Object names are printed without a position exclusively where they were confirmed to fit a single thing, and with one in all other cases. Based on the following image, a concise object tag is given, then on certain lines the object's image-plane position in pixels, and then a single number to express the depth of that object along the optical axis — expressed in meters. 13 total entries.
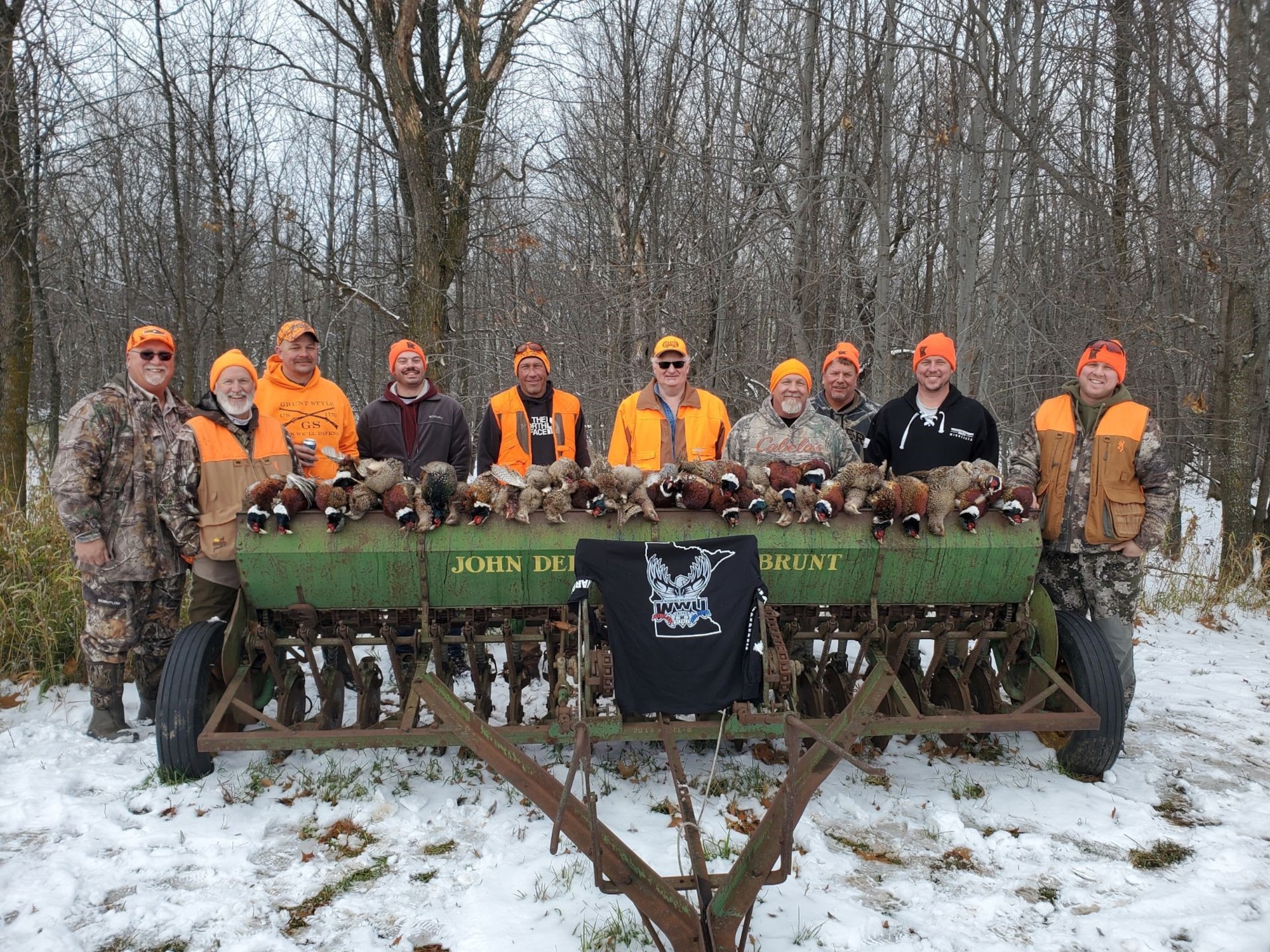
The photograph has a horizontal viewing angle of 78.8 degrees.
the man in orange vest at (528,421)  6.24
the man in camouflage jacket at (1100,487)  4.91
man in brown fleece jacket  5.97
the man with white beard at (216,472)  4.84
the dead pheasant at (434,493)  4.47
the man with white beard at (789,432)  5.28
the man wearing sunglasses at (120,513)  4.73
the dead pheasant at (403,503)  4.41
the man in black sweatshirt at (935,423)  5.25
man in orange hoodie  5.69
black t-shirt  4.19
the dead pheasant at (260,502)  4.38
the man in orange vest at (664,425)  5.79
